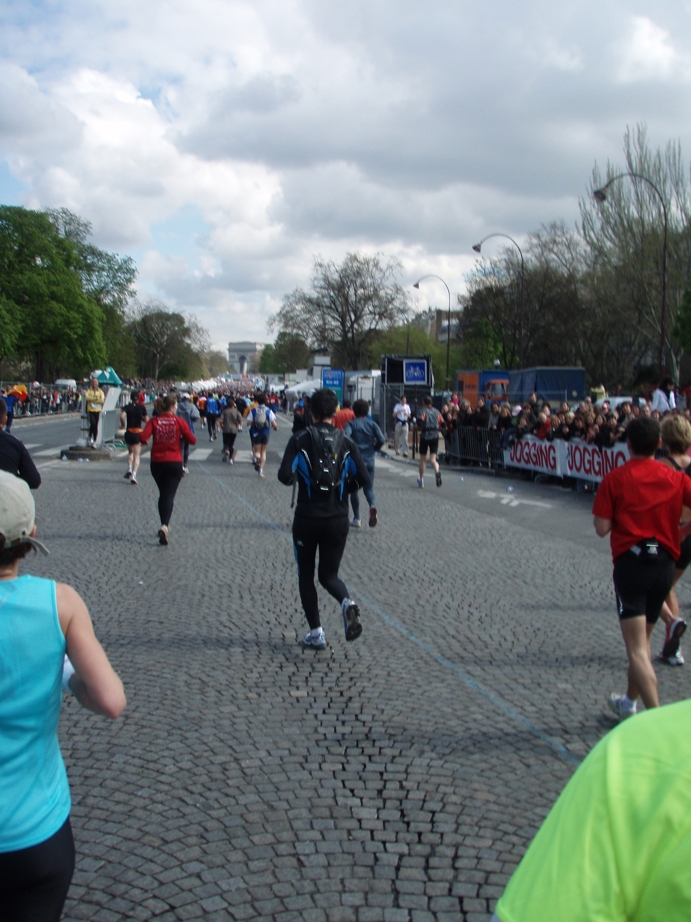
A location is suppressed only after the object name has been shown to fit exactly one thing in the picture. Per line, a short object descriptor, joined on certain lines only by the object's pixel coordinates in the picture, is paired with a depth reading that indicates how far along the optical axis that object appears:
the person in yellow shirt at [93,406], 23.73
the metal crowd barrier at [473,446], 22.92
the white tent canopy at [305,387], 63.08
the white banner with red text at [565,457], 16.64
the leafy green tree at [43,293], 67.38
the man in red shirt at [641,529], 4.74
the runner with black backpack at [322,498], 6.22
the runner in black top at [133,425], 18.11
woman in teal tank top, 2.04
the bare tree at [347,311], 78.44
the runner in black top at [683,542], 5.97
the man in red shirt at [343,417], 13.53
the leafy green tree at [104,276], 78.75
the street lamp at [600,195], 27.42
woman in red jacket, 10.61
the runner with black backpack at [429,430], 17.88
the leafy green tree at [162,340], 118.56
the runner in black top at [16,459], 6.99
